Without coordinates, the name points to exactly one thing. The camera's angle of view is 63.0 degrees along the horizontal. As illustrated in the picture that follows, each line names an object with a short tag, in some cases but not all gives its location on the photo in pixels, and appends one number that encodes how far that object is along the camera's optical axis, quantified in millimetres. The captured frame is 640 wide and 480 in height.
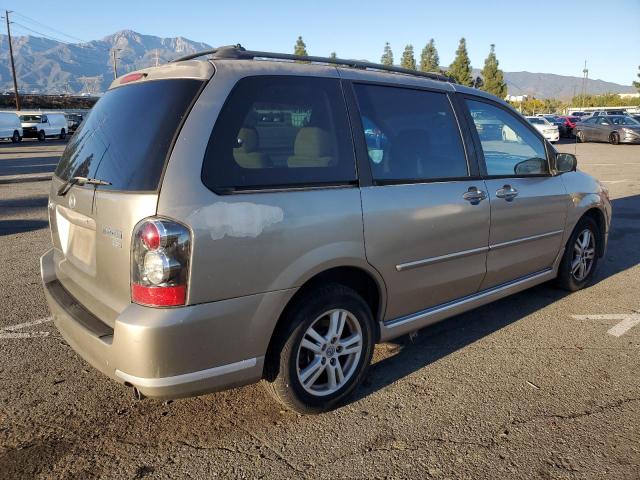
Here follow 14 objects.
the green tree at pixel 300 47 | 63000
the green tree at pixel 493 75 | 63594
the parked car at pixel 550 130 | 28250
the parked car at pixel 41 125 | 35781
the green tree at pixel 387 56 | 74612
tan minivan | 2359
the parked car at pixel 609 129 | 26453
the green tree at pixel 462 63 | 61156
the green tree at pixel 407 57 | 69619
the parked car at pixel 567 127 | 34806
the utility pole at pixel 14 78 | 48072
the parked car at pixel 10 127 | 32094
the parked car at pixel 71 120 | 39812
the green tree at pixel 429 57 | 68688
